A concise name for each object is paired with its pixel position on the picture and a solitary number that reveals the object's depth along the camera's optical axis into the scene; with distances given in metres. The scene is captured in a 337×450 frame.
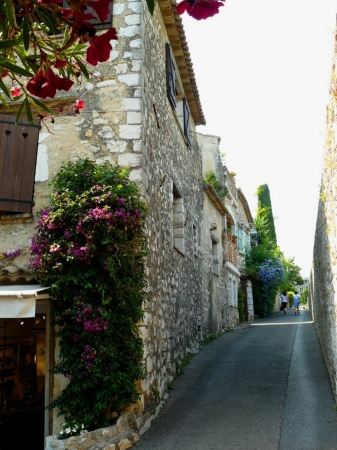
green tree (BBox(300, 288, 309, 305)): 55.61
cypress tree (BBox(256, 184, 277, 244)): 32.34
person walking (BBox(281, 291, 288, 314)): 27.38
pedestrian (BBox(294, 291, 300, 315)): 27.11
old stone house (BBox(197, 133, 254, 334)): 13.09
